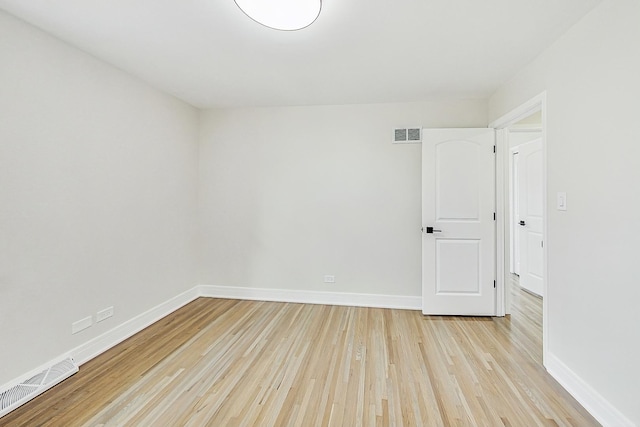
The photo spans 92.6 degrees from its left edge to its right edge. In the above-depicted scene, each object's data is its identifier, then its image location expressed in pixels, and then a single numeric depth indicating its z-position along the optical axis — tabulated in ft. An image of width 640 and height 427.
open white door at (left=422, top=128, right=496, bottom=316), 10.95
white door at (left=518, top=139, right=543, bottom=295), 13.51
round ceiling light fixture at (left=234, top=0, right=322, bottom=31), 5.44
